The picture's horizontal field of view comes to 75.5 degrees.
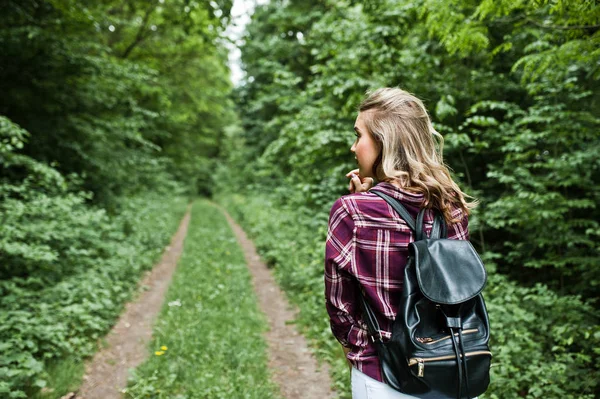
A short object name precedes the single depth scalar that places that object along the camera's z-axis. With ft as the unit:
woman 4.58
